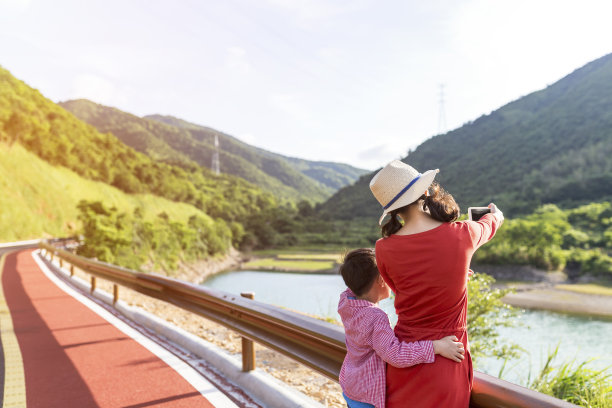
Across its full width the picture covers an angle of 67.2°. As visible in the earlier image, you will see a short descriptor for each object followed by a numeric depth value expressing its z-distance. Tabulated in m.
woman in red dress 1.75
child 1.76
